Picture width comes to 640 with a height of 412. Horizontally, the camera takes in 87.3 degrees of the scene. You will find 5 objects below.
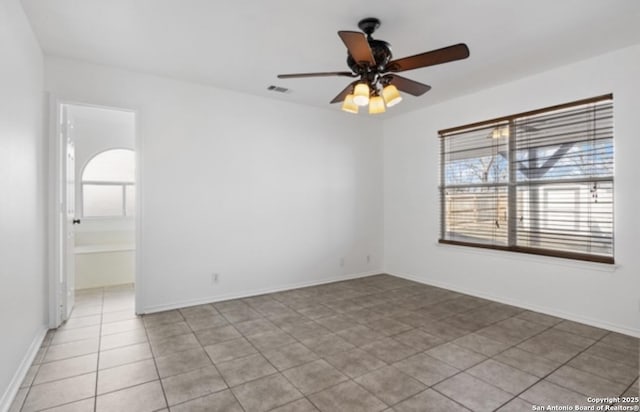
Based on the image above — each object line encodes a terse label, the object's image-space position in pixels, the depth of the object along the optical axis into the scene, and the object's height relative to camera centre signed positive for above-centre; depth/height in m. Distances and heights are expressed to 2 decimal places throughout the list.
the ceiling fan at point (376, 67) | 2.14 +0.98
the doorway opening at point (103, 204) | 4.73 +0.01
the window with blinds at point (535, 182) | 3.26 +0.23
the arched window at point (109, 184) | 5.58 +0.34
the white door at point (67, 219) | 3.35 -0.15
